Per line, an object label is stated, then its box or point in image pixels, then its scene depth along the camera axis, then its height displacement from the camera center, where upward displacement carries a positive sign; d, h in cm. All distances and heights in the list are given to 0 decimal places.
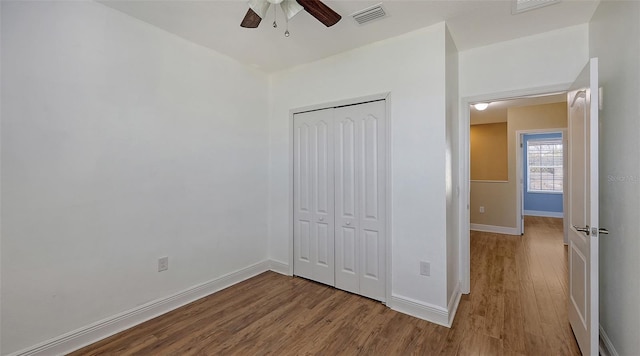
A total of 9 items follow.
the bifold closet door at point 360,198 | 271 -22
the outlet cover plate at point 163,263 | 245 -82
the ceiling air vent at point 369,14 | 212 +138
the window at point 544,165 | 744 +39
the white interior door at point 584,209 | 160 -21
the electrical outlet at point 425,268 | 239 -84
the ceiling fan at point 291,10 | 176 +119
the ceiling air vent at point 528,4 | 202 +137
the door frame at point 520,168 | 527 +22
